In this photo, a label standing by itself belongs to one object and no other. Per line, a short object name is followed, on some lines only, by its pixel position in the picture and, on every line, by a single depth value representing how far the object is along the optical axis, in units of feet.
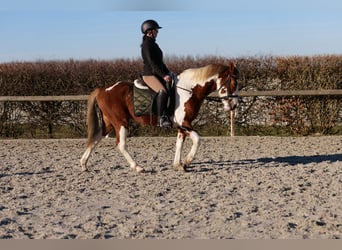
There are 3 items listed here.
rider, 45.73
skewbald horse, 46.38
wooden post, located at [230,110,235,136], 72.03
